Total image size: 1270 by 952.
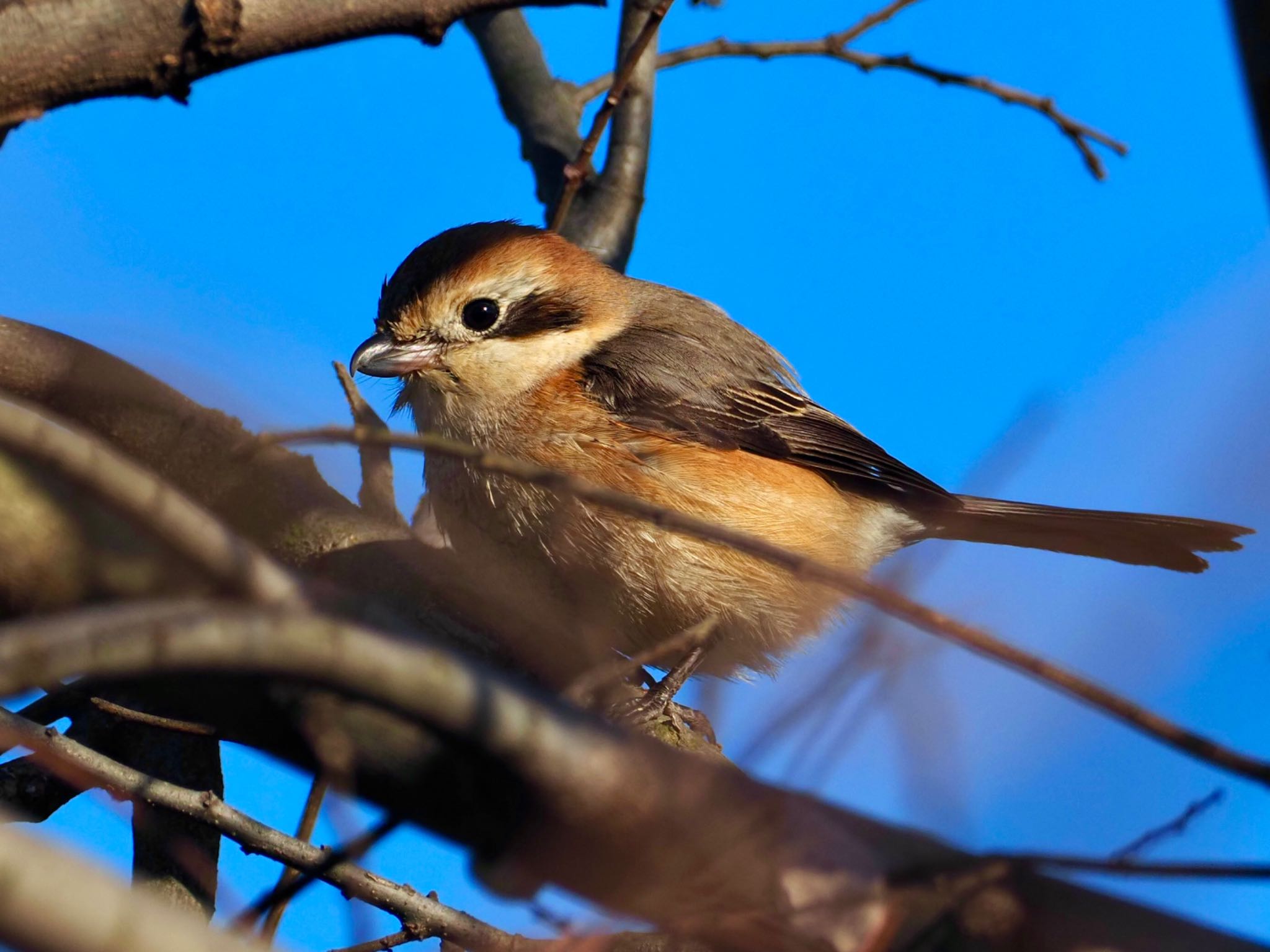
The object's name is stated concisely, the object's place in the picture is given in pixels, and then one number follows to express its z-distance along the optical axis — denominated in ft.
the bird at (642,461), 26.12
